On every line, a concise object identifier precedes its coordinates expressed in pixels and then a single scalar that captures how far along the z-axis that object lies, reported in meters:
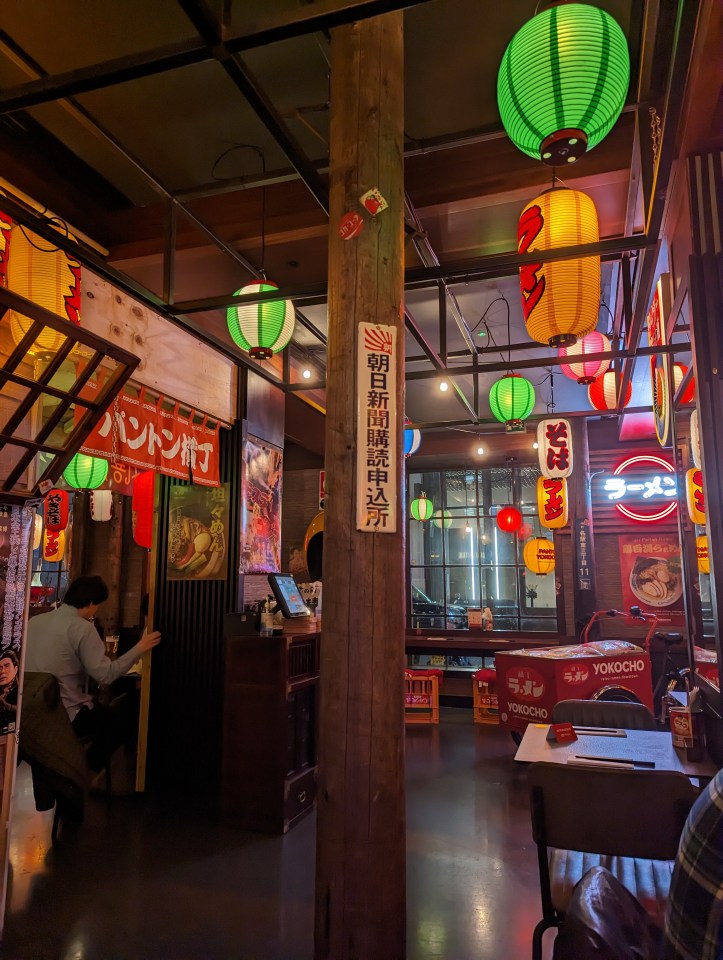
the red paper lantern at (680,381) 3.96
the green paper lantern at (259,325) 4.71
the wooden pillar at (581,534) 10.24
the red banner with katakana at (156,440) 4.62
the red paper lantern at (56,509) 8.12
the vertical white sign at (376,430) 2.49
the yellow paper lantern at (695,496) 3.76
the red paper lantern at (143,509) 6.27
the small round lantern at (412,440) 8.16
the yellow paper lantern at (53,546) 8.67
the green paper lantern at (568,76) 2.65
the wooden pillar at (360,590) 2.30
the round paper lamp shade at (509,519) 10.49
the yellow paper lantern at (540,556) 10.09
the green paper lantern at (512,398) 6.93
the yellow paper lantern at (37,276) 3.79
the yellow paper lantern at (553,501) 9.27
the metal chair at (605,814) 2.33
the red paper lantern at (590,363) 5.98
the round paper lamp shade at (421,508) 10.91
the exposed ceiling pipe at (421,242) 4.65
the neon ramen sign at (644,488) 10.45
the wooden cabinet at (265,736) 4.92
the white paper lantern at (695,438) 3.43
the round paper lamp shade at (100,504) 9.03
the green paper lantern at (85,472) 5.73
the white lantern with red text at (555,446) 8.70
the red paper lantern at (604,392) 7.25
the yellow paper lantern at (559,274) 3.84
